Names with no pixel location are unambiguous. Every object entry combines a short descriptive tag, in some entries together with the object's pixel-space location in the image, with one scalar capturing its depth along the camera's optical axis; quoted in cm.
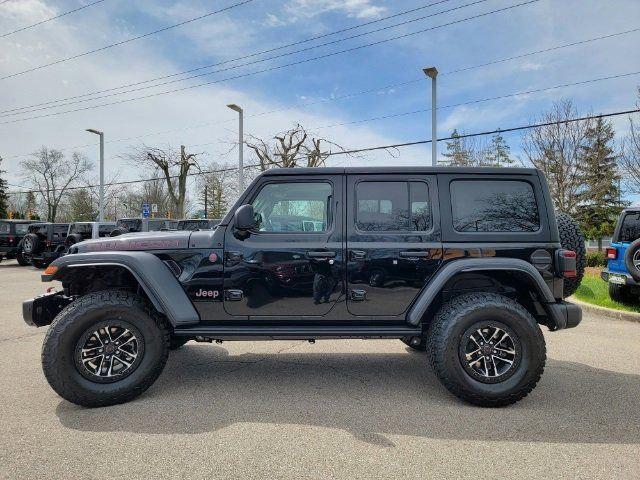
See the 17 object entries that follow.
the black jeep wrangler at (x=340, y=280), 367
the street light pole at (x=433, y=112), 1367
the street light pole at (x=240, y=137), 2059
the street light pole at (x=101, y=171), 2781
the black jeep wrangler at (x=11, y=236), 1992
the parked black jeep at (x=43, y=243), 1770
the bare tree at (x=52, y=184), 5941
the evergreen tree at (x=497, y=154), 2916
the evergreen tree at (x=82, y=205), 5759
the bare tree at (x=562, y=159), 2039
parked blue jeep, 773
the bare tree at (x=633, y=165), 1622
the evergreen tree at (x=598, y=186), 2128
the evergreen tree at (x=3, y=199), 5059
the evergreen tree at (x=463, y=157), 2856
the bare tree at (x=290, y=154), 2864
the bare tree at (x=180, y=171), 3781
